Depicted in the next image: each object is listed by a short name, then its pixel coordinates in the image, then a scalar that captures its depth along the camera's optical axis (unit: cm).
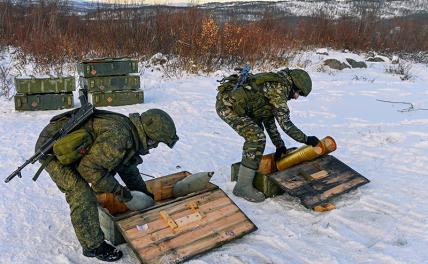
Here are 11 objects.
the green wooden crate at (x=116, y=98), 896
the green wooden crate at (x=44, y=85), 821
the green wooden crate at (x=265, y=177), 474
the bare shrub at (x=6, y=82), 947
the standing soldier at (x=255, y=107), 452
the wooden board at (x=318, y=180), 449
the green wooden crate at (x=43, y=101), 824
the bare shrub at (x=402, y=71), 1415
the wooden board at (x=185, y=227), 335
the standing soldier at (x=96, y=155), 321
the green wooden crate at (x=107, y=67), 878
